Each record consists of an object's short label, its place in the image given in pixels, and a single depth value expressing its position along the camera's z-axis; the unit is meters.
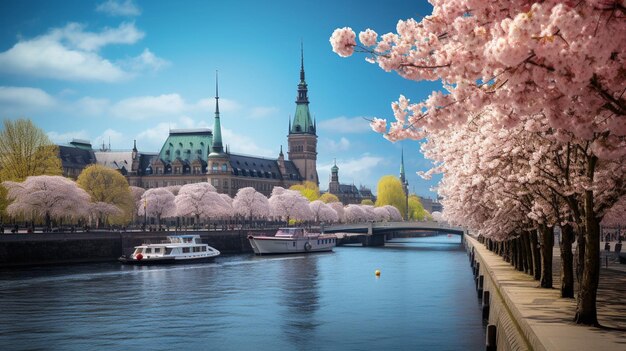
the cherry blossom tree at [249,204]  174.00
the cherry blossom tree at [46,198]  98.38
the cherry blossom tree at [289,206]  181.12
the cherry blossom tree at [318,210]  198.12
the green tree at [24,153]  108.06
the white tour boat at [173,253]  92.50
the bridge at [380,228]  151.00
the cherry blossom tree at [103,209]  120.19
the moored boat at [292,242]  118.62
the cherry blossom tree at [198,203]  154.62
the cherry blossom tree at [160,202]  159.00
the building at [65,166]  196.38
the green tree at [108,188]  128.25
